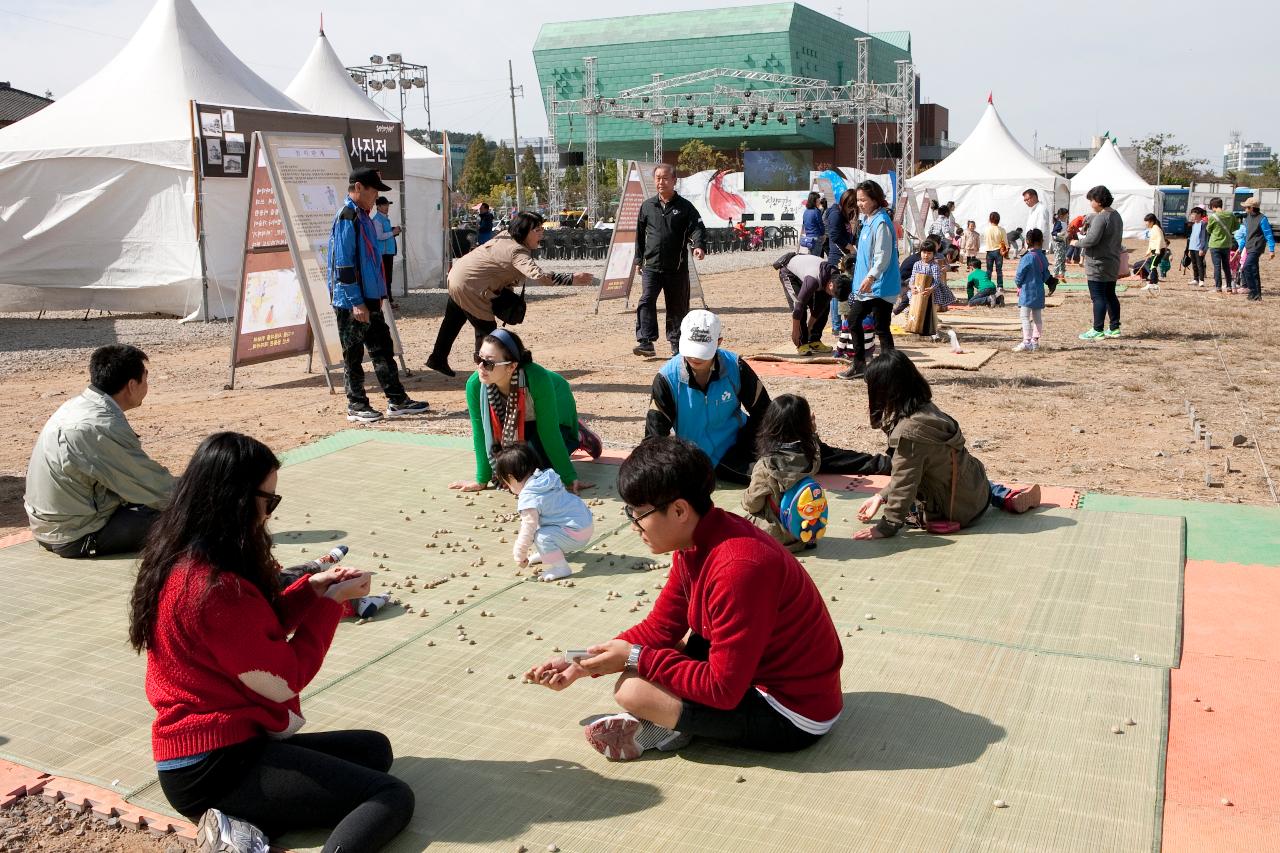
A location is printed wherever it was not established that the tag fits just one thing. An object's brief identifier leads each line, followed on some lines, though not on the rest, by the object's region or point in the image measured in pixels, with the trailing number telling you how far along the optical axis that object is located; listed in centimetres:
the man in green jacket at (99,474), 510
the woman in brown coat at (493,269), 876
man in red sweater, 297
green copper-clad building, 6688
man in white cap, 575
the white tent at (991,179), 2917
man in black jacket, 1127
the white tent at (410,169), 1948
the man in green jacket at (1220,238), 1816
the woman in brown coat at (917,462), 514
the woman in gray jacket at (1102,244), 1209
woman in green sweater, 588
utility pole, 5349
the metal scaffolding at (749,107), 4747
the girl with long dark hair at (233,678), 271
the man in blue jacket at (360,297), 829
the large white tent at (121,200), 1565
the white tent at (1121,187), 3288
